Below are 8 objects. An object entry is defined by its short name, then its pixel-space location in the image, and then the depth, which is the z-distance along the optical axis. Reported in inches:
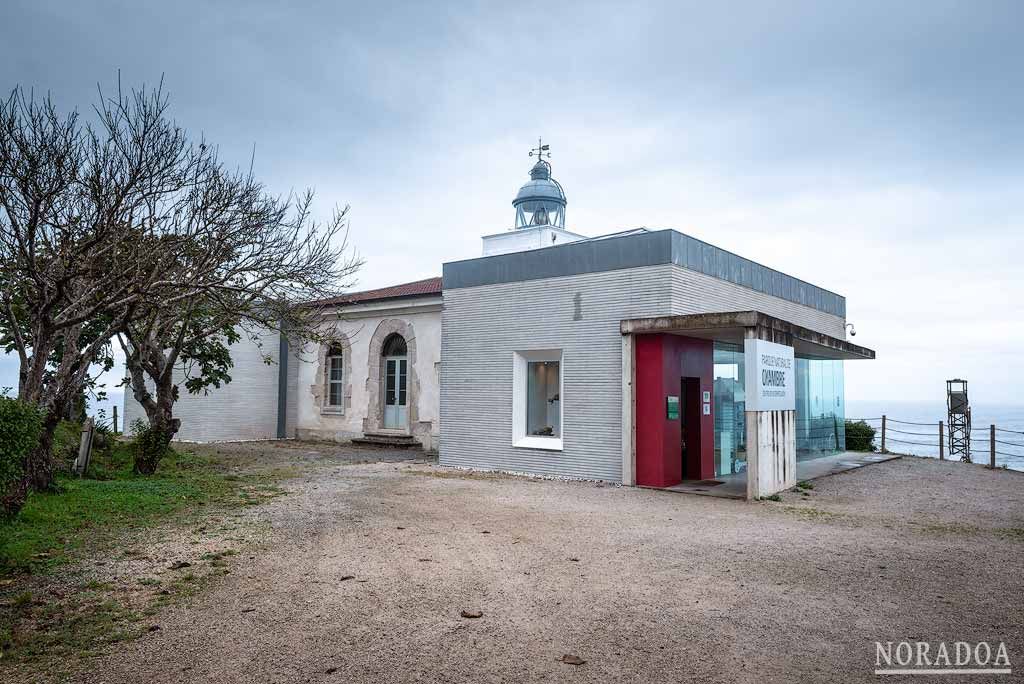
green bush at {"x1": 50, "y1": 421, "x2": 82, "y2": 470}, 438.5
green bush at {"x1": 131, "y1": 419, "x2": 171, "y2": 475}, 456.8
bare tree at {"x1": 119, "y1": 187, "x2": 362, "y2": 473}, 352.2
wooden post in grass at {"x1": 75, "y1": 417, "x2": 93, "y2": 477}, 428.5
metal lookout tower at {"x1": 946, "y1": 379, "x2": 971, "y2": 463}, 1035.9
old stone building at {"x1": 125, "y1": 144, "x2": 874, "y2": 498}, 454.6
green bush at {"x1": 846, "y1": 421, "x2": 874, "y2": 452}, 803.4
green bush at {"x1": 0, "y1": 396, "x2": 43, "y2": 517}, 243.0
